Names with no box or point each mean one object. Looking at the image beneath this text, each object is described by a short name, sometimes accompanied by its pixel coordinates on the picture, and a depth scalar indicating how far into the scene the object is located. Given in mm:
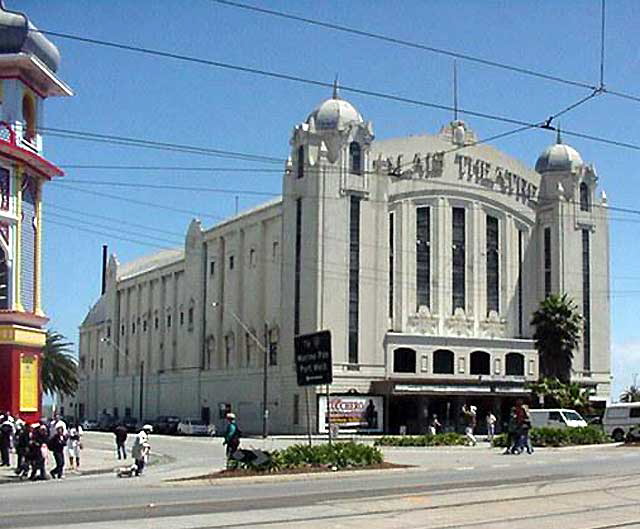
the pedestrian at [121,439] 42219
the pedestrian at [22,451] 33406
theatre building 74625
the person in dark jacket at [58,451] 33250
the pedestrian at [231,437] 31812
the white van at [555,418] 60094
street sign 32500
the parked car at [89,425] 97750
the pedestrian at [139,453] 33312
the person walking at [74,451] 37500
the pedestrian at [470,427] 51125
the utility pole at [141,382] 101188
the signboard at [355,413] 71938
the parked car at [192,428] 77438
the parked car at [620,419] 57062
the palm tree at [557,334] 80312
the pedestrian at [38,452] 32281
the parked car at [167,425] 81125
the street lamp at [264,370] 72069
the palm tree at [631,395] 109456
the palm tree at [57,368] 77562
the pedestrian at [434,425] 69438
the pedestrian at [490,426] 57475
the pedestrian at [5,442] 37344
